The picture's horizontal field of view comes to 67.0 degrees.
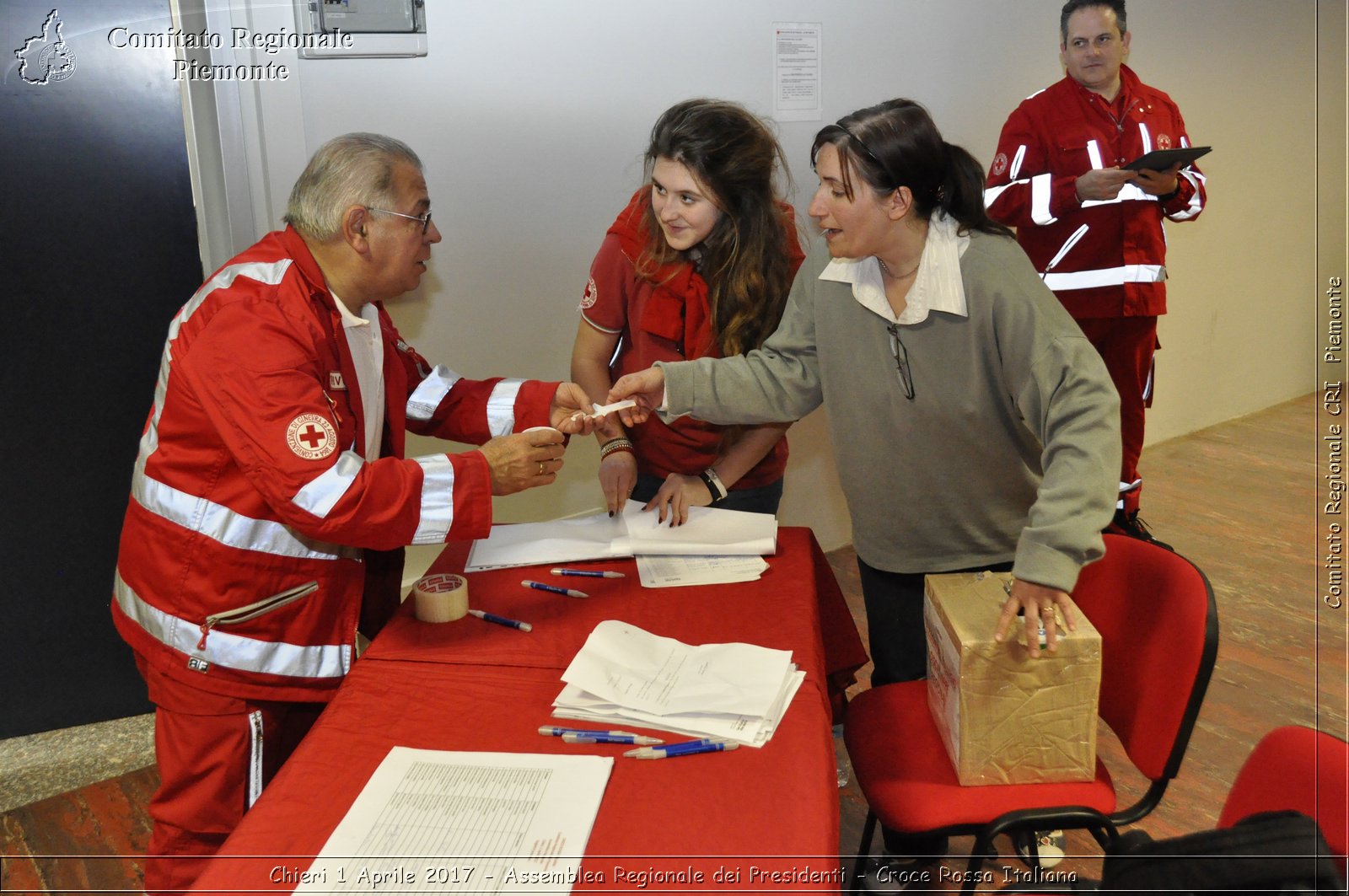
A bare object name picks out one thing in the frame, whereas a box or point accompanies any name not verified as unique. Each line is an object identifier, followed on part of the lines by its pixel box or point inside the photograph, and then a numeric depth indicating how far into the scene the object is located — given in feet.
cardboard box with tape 5.32
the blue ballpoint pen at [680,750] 4.68
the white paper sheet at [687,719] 4.83
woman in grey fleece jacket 5.42
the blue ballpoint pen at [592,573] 6.61
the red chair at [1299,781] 4.17
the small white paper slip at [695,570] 6.56
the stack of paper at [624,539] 6.89
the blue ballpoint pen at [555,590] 6.35
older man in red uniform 5.56
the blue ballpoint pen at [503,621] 5.95
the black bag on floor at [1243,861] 3.58
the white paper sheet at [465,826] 3.94
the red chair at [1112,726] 5.45
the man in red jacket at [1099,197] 12.50
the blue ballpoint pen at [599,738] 4.81
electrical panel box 9.63
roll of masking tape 6.02
